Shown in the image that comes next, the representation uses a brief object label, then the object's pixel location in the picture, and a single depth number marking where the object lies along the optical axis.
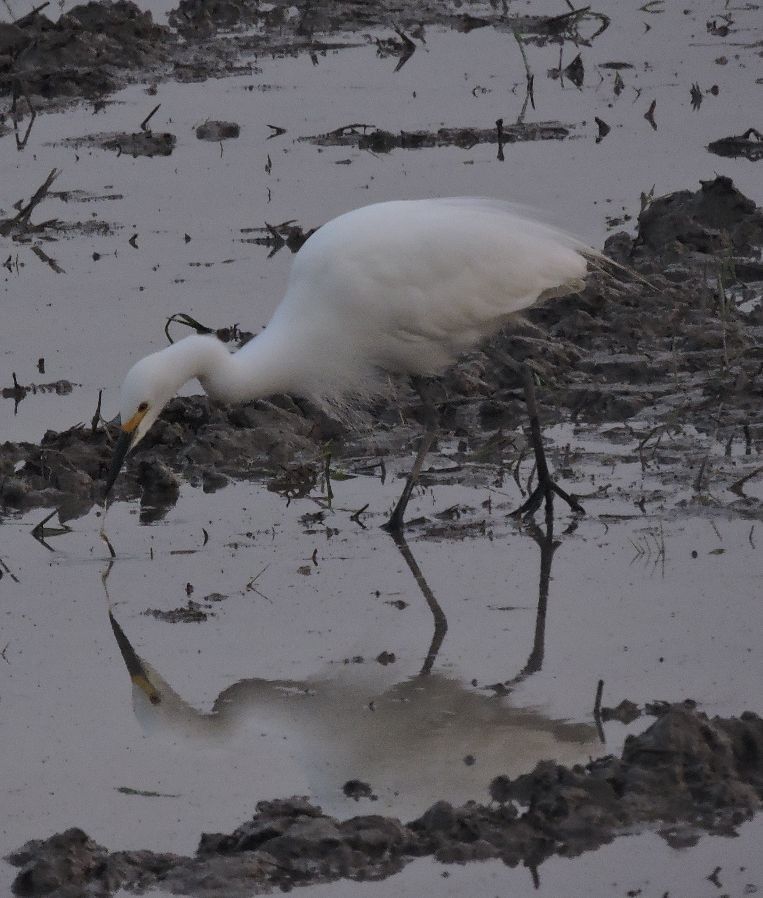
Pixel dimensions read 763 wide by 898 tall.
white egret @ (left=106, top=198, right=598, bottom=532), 15.23
